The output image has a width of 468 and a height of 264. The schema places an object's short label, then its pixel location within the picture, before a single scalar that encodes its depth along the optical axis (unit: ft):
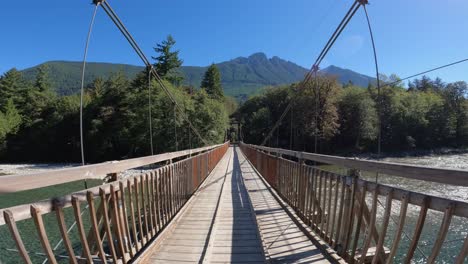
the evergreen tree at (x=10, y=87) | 135.33
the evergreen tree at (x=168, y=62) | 135.95
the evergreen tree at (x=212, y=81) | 191.01
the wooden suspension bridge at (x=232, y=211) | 4.63
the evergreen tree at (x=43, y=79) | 162.71
